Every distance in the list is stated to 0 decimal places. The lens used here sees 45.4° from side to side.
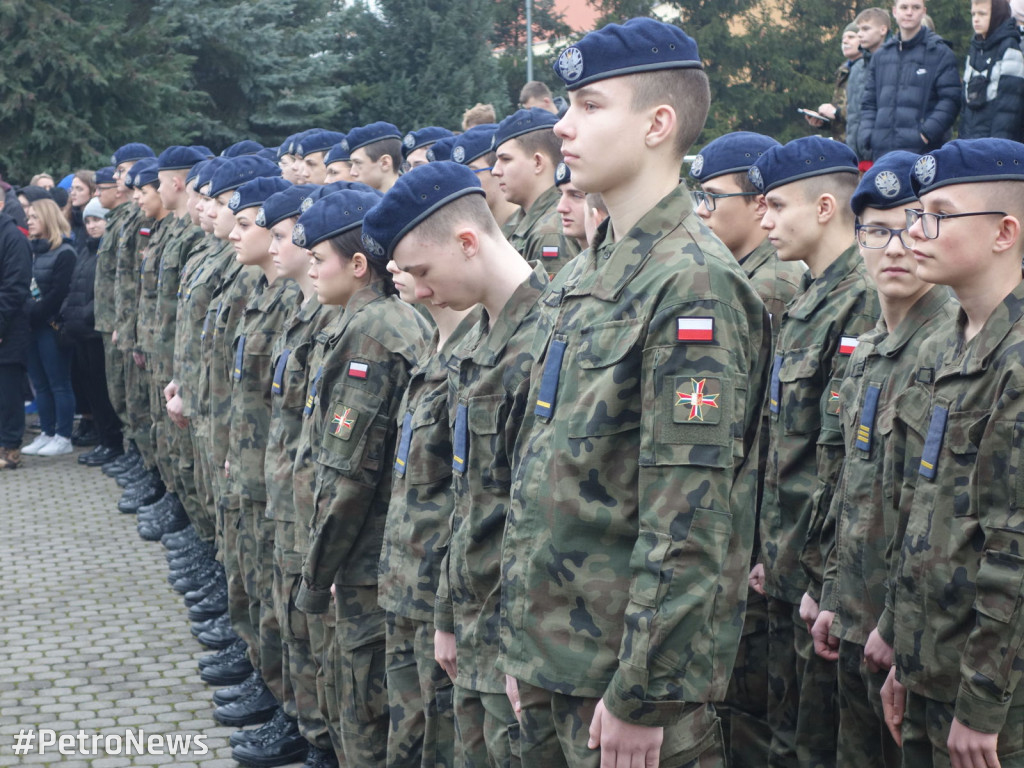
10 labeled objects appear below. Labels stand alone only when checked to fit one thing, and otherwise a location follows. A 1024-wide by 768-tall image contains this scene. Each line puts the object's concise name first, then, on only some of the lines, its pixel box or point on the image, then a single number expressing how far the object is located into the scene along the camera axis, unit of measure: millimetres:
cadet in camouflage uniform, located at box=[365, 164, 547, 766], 3234
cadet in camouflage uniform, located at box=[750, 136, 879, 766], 3984
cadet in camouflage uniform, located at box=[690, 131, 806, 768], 4484
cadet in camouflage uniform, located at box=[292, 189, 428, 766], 4195
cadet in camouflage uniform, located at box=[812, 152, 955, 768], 3521
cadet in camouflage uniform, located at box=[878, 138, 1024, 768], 2854
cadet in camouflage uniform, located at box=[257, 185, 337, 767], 4828
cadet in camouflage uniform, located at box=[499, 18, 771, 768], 2451
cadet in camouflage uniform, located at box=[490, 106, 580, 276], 6164
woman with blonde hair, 11562
